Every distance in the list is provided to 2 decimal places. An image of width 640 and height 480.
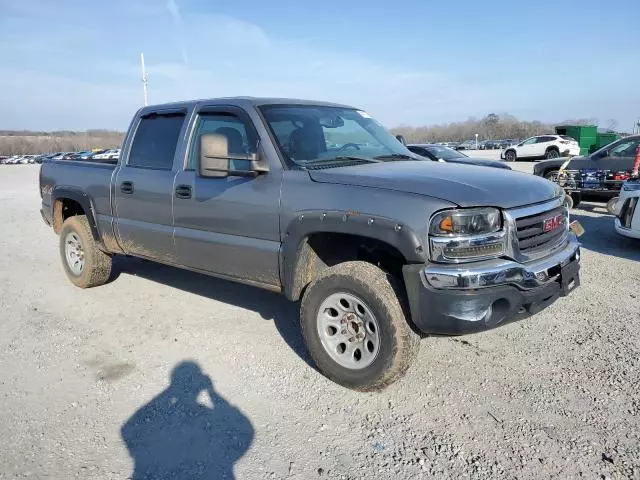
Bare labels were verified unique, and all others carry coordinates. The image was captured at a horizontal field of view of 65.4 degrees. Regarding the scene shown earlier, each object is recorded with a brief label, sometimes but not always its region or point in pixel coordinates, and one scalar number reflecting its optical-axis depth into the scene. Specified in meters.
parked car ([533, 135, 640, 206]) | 9.99
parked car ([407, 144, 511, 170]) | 12.14
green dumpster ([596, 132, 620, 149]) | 30.89
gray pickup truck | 2.96
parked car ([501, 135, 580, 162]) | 27.20
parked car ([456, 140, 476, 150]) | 55.64
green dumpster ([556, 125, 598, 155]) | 32.11
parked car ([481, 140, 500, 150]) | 56.94
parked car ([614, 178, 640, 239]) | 6.77
